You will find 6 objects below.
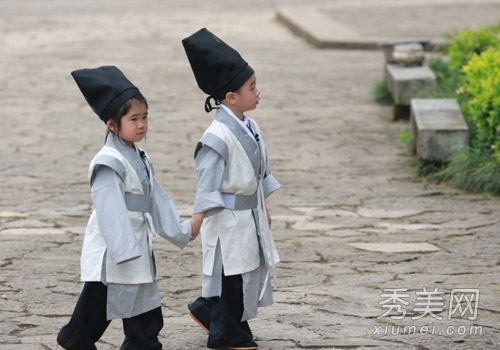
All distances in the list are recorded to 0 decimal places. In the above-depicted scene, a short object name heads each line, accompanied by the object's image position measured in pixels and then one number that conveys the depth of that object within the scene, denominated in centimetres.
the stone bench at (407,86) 2191
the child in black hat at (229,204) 998
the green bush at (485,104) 1656
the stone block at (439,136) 1702
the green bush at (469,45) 2244
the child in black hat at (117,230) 943
